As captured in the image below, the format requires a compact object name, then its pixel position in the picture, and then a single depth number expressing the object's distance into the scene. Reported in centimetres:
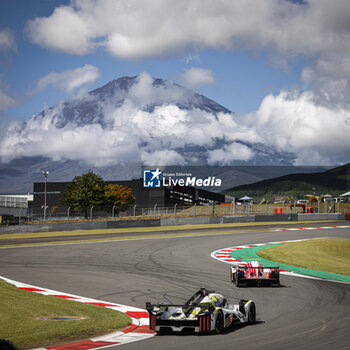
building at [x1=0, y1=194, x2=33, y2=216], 11025
